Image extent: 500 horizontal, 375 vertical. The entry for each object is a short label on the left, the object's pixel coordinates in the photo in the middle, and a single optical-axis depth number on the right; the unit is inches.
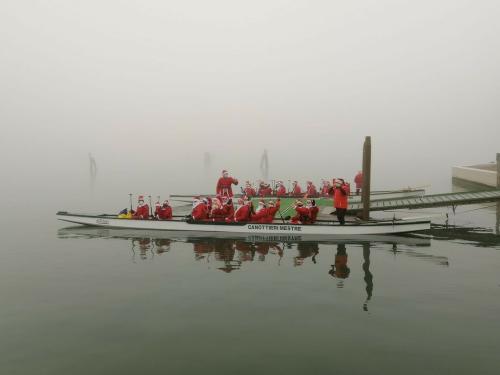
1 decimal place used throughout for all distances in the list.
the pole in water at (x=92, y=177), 2570.4
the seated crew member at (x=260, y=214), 864.9
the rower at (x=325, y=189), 1320.9
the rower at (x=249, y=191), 1306.6
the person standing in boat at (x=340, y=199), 828.0
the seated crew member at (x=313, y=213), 851.4
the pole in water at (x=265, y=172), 3383.4
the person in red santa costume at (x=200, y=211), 898.1
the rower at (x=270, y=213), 867.4
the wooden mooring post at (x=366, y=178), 939.3
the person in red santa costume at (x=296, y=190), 1305.4
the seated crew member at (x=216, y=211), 900.0
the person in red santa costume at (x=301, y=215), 853.3
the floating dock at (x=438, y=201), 974.4
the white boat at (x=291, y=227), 815.7
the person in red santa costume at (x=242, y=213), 871.1
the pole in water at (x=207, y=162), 5039.4
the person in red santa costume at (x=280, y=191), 1293.8
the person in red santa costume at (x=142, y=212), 952.9
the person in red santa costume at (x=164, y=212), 937.5
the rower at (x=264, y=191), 1304.1
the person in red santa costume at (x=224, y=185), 1219.9
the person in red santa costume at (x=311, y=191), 1279.5
